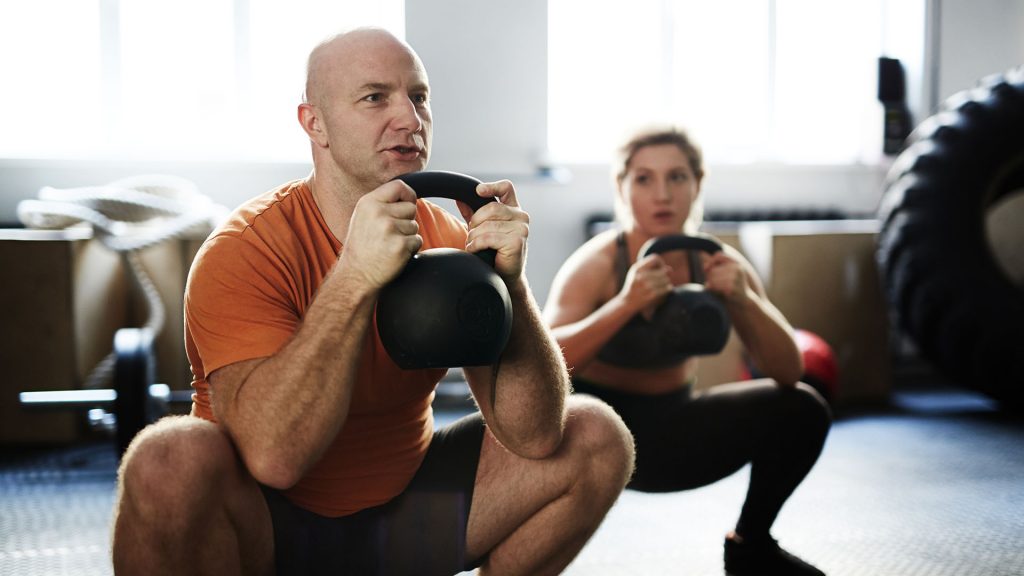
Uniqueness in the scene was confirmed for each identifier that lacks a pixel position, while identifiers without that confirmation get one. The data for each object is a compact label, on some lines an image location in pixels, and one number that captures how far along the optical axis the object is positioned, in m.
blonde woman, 1.91
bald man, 1.22
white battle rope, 3.23
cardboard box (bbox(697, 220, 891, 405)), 4.11
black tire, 3.57
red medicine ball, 3.70
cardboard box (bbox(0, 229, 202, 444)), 3.41
